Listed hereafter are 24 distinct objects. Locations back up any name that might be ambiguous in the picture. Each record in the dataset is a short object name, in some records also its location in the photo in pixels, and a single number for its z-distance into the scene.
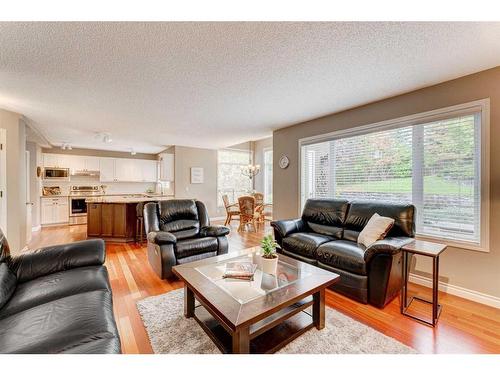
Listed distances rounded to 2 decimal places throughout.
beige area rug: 1.59
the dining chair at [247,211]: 5.64
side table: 1.93
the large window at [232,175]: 7.74
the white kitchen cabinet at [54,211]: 6.19
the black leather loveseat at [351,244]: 2.15
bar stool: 4.40
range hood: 6.90
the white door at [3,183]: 3.47
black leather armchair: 2.71
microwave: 6.41
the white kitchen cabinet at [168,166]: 6.83
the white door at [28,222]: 4.22
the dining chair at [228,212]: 6.13
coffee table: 1.35
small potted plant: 1.99
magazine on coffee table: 1.86
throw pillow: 2.48
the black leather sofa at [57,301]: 1.04
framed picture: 7.00
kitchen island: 4.59
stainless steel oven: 6.51
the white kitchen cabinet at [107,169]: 7.22
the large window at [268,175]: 7.77
